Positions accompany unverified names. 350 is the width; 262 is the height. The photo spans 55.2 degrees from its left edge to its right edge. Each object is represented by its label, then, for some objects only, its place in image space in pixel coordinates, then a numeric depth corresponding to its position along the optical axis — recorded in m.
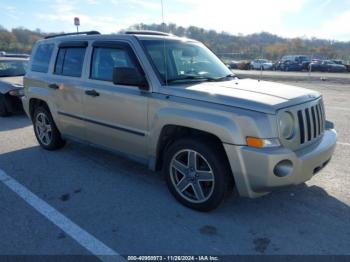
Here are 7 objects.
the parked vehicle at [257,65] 44.22
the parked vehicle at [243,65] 45.91
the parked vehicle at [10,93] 9.10
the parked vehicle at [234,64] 46.81
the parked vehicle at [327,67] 36.56
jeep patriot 3.25
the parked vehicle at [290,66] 40.64
